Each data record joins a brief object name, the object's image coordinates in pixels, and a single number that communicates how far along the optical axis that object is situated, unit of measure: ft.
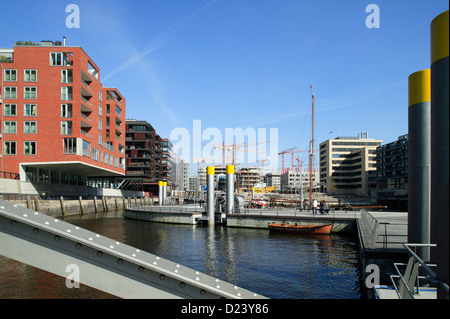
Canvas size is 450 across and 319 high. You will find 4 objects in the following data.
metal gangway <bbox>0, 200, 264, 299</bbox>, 12.01
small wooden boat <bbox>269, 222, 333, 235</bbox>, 99.71
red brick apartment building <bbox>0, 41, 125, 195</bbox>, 151.53
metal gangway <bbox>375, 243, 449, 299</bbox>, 21.52
